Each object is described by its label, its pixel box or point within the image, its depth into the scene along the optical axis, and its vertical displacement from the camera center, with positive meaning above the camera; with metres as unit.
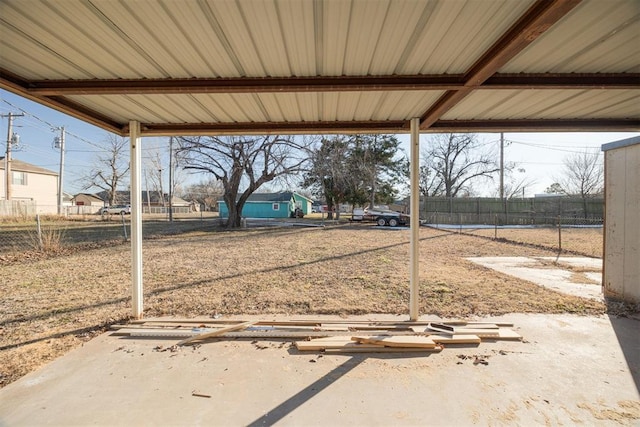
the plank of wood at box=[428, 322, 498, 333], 3.19 -1.35
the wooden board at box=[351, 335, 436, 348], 2.83 -1.34
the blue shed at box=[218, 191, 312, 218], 34.59 +0.14
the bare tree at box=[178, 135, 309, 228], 14.25 +2.71
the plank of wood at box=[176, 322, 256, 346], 2.99 -1.35
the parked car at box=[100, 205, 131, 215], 31.88 -0.02
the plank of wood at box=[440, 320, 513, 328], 3.35 -1.36
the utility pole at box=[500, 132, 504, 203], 23.68 +3.97
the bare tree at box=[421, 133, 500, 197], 29.27 +4.31
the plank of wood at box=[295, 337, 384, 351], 2.84 -1.38
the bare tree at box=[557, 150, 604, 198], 26.86 +3.13
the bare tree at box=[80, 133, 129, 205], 31.83 +3.74
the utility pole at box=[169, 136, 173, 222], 21.07 +3.18
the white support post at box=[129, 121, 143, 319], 3.63 -0.11
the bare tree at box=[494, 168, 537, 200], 31.75 +2.11
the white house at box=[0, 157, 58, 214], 25.22 +2.45
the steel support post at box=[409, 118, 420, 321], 3.53 -0.22
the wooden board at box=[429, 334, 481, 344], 2.94 -1.36
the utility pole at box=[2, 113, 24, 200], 19.95 +4.44
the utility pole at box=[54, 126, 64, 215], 24.30 +4.86
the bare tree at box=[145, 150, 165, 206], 30.12 +4.82
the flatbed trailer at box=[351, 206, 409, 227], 18.36 -0.50
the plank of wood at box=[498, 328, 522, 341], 3.03 -1.36
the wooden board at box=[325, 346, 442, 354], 2.81 -1.40
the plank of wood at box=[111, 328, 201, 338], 3.10 -1.38
